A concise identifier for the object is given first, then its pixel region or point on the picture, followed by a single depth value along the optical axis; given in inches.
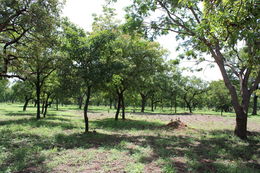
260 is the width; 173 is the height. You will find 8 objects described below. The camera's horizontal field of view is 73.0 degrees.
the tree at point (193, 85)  2086.6
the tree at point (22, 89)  1186.3
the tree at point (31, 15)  399.1
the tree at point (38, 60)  529.3
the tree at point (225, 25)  186.4
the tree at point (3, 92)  3068.4
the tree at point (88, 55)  444.8
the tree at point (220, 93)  1785.2
